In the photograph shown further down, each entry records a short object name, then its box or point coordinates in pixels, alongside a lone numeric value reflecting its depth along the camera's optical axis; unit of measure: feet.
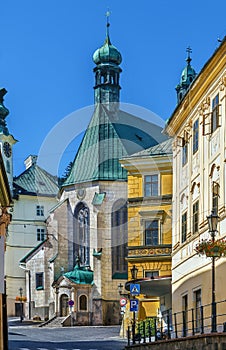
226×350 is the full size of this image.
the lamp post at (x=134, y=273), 125.31
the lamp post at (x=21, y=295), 295.85
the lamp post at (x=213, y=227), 74.36
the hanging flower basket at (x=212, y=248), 76.64
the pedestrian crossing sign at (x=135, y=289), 110.01
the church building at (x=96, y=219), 258.98
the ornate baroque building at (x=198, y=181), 93.40
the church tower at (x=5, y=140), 331.36
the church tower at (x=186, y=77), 264.93
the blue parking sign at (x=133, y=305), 107.76
